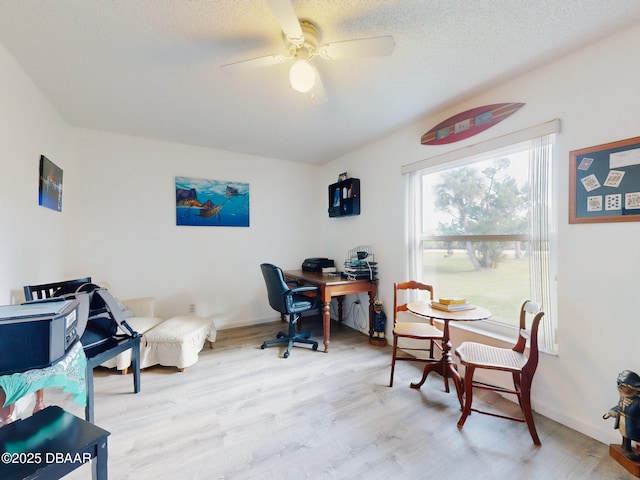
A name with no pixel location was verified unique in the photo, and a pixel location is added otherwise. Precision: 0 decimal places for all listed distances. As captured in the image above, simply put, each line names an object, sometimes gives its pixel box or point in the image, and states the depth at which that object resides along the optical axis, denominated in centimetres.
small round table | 184
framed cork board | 145
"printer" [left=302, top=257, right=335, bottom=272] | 363
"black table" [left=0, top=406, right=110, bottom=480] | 79
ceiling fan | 130
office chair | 265
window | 182
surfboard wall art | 200
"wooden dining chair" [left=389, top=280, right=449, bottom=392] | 207
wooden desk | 276
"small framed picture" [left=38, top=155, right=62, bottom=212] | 208
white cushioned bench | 234
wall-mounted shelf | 338
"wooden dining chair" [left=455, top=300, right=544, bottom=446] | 153
